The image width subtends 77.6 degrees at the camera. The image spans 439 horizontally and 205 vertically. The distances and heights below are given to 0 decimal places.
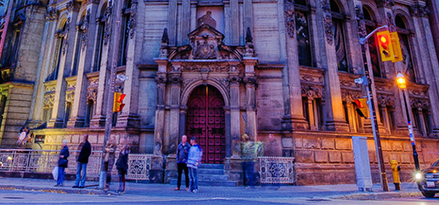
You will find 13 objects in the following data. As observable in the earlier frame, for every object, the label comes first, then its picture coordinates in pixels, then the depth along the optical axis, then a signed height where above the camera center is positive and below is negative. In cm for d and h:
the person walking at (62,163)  1109 +26
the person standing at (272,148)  1599 +116
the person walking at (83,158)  1083 +44
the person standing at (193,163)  1039 +21
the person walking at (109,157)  1023 +43
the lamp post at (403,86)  1393 +420
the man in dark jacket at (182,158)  1086 +41
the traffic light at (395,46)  1123 +490
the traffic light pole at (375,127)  1171 +180
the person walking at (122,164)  1004 +18
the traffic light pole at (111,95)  1026 +288
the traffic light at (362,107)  1233 +268
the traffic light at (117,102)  1080 +260
